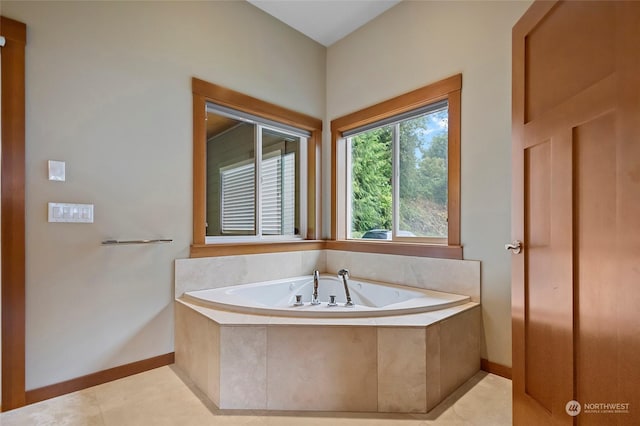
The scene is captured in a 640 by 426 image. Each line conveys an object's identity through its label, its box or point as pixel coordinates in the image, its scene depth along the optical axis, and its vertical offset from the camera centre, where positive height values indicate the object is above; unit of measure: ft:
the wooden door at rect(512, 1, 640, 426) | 2.73 +0.00
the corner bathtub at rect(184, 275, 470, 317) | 5.69 -1.92
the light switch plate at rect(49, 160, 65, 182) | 5.59 +0.83
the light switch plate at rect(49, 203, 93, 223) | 5.62 +0.03
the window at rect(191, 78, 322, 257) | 8.25 +1.35
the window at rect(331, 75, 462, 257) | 7.47 +1.31
